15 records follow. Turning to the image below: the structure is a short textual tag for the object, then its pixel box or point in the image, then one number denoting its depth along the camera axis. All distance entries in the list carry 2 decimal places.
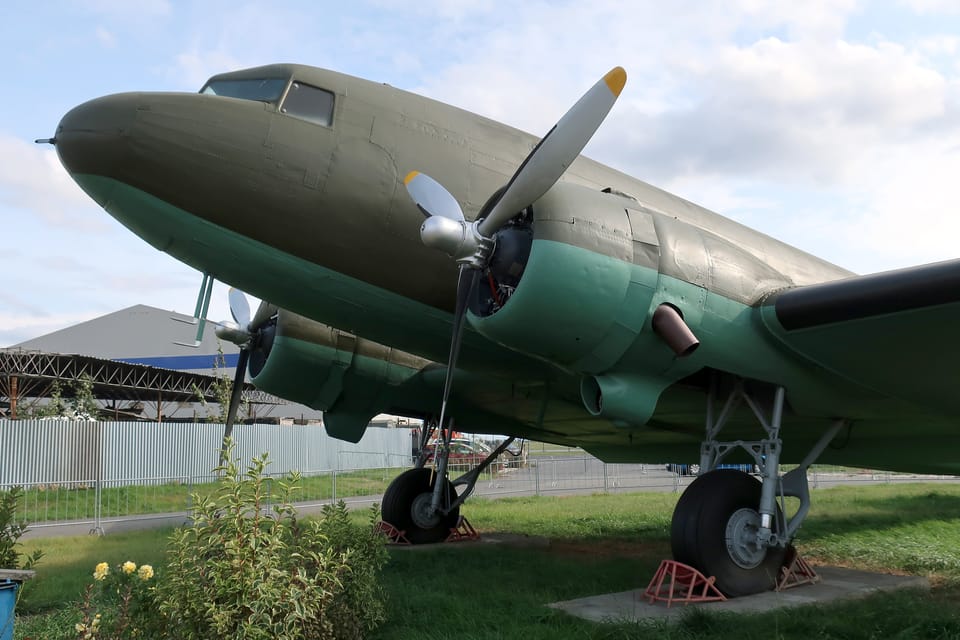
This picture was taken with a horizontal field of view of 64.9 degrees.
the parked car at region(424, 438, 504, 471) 31.78
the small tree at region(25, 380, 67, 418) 30.46
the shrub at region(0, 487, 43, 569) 5.47
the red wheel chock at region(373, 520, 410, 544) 11.53
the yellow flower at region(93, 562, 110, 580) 3.79
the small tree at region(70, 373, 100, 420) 31.00
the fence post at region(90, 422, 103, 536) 14.65
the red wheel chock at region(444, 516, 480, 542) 12.01
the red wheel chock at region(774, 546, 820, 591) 7.27
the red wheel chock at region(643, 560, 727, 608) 6.52
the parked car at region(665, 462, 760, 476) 31.17
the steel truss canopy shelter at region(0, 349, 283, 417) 33.72
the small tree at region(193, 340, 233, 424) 25.39
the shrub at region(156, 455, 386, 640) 3.92
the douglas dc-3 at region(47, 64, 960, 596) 6.29
